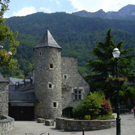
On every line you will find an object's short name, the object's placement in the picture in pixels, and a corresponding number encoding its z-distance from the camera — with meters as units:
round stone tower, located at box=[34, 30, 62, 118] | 32.12
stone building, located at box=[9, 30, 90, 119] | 32.16
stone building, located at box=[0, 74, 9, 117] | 29.69
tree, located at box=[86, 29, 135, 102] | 34.03
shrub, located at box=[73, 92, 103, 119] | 20.39
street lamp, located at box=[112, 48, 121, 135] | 11.89
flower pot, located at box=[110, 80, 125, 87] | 12.47
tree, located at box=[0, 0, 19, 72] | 13.69
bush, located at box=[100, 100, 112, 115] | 21.12
